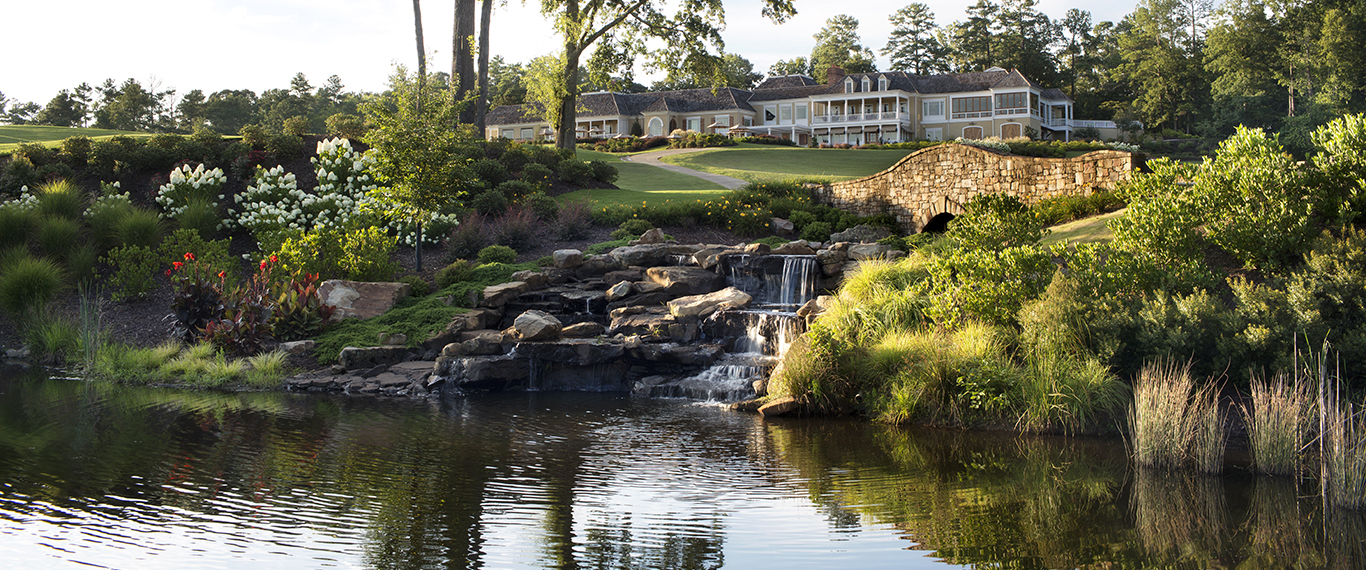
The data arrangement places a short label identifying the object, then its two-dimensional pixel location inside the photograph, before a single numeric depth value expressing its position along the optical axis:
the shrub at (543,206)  20.53
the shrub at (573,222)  19.19
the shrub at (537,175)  23.98
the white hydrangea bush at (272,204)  18.34
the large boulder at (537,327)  13.00
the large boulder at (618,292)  14.73
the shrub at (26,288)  14.79
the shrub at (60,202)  18.11
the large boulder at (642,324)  13.45
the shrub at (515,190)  21.89
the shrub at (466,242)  17.83
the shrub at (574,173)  25.69
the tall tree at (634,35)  30.66
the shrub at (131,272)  15.82
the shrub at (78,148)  22.12
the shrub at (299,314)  13.96
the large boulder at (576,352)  12.77
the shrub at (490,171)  23.02
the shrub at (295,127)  24.64
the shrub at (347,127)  25.62
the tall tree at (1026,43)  69.06
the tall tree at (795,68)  83.44
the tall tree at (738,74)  76.50
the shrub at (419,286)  15.59
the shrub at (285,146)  22.48
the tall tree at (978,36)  72.94
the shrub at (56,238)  16.72
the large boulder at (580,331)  13.36
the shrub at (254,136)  22.78
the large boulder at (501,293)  14.62
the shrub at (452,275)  15.89
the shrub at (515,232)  18.41
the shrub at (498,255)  16.95
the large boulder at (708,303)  13.68
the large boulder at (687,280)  15.00
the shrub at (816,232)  19.73
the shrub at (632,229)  18.86
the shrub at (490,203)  20.69
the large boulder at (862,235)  18.81
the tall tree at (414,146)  15.57
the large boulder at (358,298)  14.63
